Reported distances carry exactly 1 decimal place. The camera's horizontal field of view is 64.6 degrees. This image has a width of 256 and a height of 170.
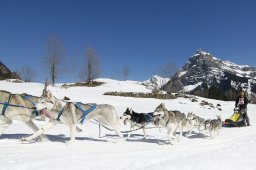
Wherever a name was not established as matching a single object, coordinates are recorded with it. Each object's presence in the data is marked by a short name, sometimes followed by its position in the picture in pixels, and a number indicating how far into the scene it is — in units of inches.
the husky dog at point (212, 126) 302.1
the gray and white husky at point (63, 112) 214.6
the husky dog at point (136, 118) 280.4
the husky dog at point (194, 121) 308.4
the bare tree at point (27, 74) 1423.0
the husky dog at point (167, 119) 258.9
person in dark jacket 398.7
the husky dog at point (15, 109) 211.5
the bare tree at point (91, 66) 1244.2
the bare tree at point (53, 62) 1008.0
